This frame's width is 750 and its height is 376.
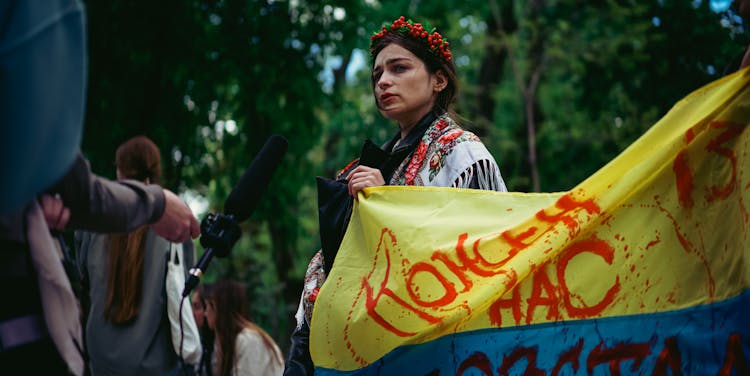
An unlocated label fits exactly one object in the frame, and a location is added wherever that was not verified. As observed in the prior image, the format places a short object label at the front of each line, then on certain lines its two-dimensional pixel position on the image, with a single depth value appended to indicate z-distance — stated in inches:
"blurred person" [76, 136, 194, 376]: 192.2
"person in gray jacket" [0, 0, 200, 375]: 78.4
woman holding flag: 139.5
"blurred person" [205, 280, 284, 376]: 231.8
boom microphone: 130.3
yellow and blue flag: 109.6
